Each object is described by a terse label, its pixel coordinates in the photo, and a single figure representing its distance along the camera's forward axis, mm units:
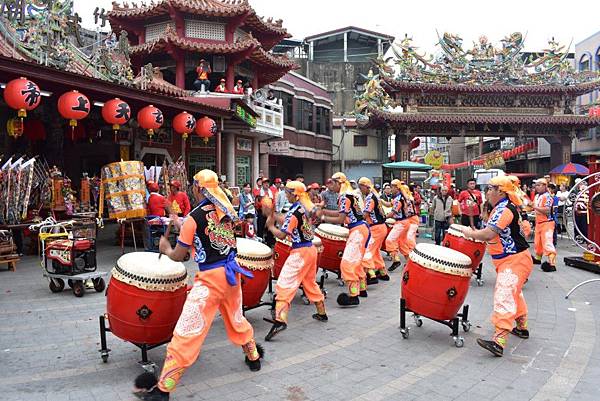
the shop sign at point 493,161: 25772
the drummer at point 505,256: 4695
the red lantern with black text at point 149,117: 10906
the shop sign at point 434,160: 21703
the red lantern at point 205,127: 12852
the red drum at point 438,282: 4934
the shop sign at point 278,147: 23264
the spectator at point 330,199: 10289
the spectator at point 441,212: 11742
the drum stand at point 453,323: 5035
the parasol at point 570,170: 20875
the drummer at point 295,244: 5297
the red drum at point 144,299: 4031
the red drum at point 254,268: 5398
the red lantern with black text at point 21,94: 8039
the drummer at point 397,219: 9000
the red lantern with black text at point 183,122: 12086
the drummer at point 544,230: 9172
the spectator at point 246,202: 11467
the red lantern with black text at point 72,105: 9031
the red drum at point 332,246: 7351
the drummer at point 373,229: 7363
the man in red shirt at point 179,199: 9633
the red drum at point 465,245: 7281
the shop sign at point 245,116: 14086
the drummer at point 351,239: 6457
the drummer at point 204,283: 3623
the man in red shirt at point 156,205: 9570
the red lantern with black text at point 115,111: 9969
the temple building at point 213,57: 16781
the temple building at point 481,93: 22812
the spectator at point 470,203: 10938
